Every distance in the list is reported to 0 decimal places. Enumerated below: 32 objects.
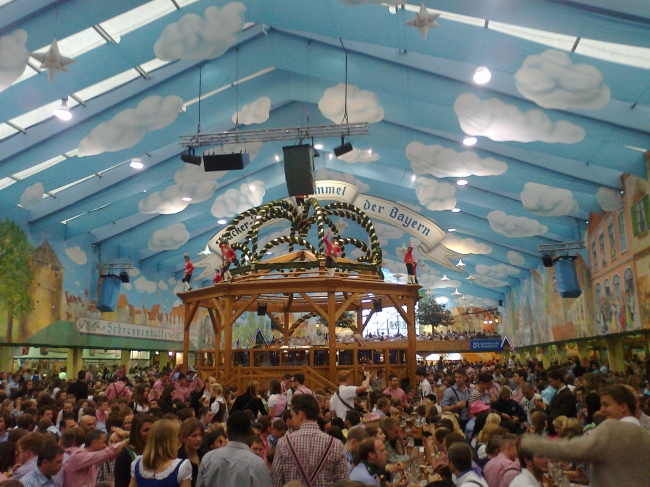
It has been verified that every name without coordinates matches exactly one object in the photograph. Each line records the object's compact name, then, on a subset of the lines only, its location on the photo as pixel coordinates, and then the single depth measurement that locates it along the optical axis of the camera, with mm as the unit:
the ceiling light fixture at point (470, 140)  15961
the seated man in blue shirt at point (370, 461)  3840
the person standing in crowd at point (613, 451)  2574
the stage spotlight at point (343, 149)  14641
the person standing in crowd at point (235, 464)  3484
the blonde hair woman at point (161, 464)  3430
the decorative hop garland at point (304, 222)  15680
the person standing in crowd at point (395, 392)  8771
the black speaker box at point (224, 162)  14898
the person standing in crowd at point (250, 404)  6738
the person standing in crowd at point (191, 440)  4195
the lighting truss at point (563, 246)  18438
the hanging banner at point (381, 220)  18812
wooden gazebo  13586
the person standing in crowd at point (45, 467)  3789
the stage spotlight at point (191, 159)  15039
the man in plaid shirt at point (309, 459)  3578
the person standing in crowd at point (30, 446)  4328
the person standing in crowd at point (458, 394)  7789
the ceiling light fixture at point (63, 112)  12875
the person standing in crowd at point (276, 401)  7703
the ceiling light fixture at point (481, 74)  11371
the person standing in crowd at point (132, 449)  3900
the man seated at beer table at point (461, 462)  3345
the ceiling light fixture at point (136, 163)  17500
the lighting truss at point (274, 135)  14312
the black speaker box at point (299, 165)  14875
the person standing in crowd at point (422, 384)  11711
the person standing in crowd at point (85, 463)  4113
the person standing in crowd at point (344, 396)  7294
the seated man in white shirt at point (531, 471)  3264
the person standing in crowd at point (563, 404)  6742
